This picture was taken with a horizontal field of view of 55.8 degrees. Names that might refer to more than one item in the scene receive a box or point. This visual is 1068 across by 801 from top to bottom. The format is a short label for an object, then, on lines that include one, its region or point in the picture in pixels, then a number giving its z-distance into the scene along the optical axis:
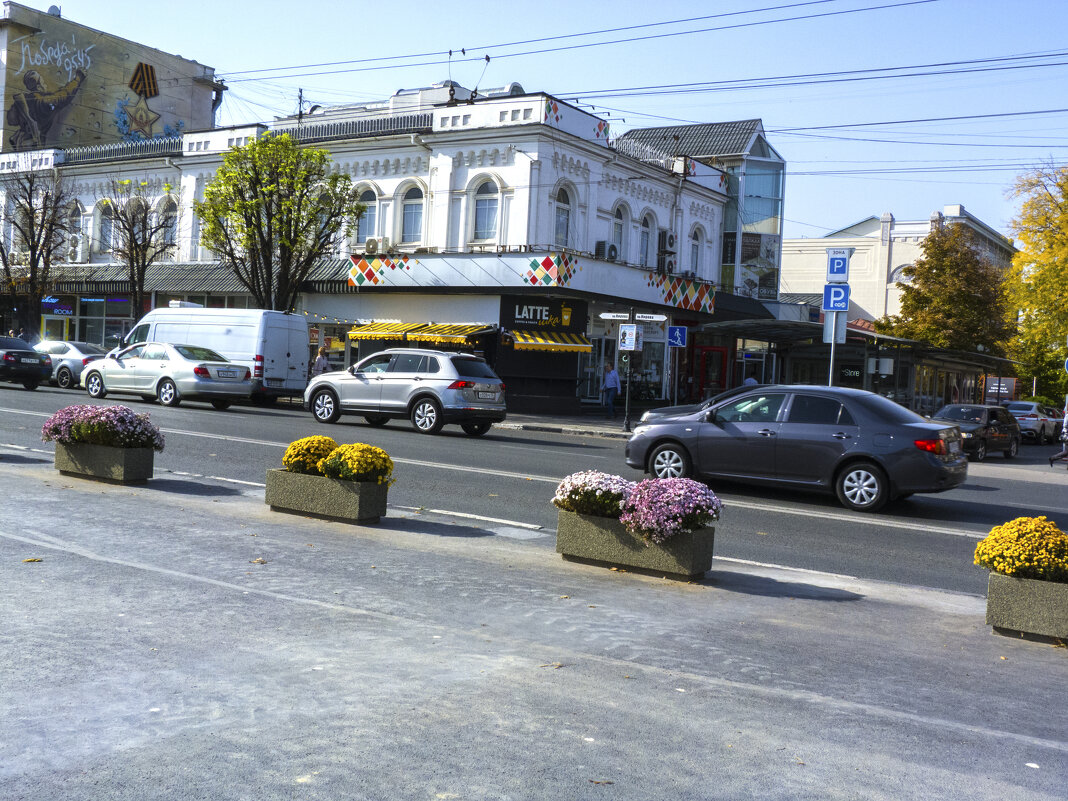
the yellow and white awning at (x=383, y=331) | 32.98
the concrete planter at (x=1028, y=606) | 6.54
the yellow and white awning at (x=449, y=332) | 31.36
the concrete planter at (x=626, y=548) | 7.84
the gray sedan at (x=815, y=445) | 12.90
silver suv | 20.91
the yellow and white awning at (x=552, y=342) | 31.55
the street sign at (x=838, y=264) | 20.28
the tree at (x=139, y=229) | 37.72
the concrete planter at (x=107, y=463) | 11.06
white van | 26.30
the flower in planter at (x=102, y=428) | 11.05
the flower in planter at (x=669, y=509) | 7.77
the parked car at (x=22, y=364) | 28.48
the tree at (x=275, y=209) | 31.30
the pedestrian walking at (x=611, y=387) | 32.78
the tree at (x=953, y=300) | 44.66
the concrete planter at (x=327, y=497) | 9.57
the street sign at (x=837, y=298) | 20.62
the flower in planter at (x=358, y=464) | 9.60
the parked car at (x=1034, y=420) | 38.59
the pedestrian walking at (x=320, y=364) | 30.92
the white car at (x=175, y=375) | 24.28
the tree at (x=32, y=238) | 40.91
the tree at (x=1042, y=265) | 38.97
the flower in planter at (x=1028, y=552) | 6.61
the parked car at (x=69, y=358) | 30.89
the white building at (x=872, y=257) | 68.94
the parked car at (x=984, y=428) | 26.59
